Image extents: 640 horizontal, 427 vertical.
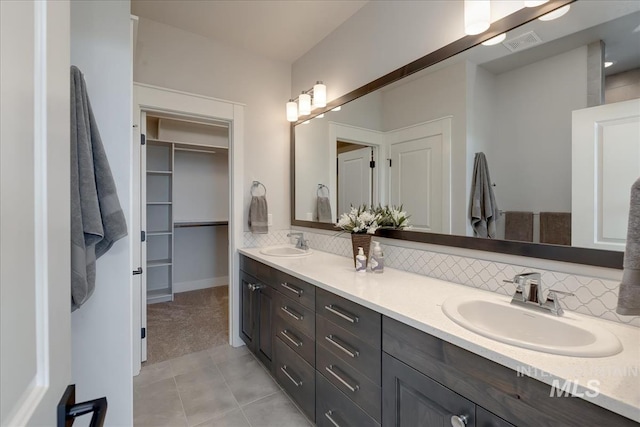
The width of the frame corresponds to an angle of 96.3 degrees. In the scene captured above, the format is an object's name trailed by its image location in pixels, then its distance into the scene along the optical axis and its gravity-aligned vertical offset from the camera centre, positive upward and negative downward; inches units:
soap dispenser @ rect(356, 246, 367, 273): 68.5 -12.4
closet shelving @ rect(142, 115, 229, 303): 145.6 +12.6
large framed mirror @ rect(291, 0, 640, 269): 40.9 +15.2
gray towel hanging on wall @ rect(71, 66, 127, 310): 38.6 +1.6
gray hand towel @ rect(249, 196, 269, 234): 103.0 -1.7
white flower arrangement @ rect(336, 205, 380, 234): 70.9 -2.7
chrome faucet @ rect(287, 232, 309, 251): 100.8 -11.2
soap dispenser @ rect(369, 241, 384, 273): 67.4 -11.4
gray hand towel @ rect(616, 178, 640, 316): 24.2 -5.2
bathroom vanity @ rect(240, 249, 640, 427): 27.8 -19.5
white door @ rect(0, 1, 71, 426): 14.4 +0.0
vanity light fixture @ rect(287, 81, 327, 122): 93.9 +38.3
